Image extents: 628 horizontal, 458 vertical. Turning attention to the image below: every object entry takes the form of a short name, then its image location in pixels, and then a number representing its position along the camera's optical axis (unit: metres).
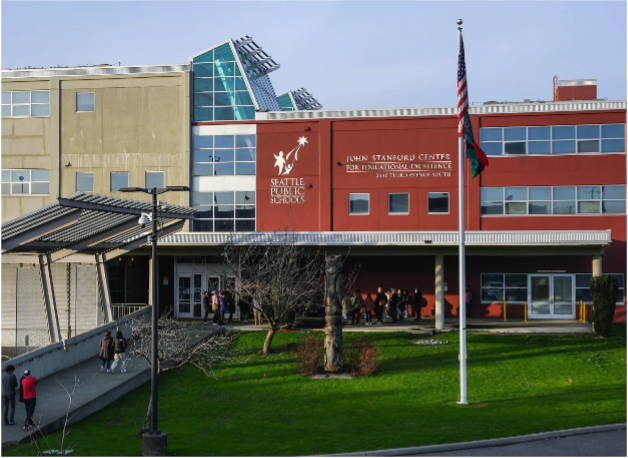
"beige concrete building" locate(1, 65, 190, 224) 39.44
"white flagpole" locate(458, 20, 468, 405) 20.41
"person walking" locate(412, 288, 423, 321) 35.81
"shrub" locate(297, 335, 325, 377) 25.19
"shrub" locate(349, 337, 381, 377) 24.95
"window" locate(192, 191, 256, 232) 38.81
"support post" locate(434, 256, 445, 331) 32.34
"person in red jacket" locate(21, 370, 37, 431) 18.75
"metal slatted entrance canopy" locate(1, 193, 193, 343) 22.09
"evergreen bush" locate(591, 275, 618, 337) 30.42
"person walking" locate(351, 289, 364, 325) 33.81
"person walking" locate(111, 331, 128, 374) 25.19
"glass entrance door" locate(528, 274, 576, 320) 36.75
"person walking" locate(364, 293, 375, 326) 34.41
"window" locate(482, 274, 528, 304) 37.28
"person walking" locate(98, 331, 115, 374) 25.27
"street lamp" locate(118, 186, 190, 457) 16.39
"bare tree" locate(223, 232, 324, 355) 27.97
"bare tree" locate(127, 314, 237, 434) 24.12
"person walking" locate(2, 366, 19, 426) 19.09
